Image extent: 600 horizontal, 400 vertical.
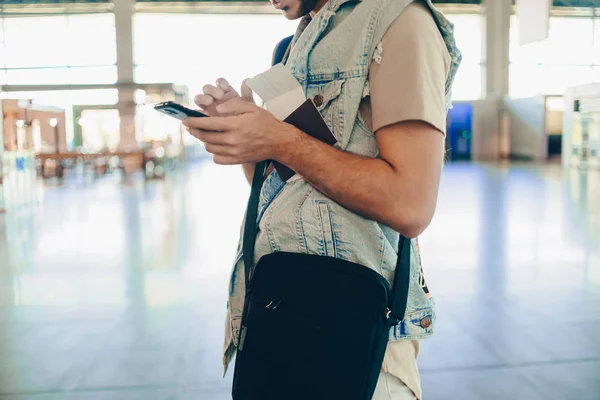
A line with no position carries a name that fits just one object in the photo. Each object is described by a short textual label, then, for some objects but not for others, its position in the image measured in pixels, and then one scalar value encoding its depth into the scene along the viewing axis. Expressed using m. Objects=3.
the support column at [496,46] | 28.67
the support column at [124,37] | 27.91
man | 1.01
